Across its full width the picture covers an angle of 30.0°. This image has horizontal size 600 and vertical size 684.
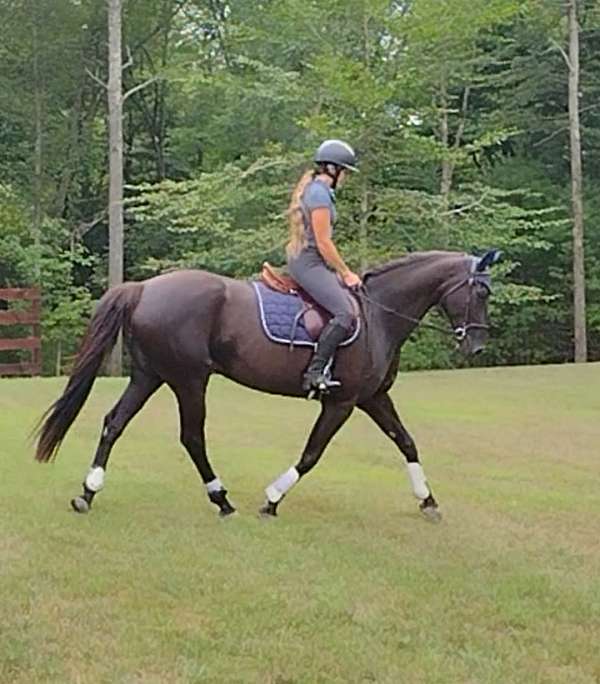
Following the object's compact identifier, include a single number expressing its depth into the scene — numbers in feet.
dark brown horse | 21.66
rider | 21.04
